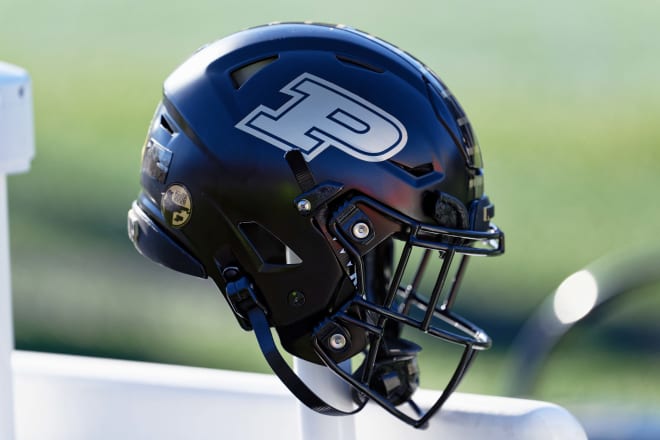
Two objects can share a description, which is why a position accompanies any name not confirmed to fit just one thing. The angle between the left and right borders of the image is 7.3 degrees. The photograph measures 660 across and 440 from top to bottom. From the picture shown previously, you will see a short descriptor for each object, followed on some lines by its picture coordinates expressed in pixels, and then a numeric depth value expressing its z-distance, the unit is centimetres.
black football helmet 397
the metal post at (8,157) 417
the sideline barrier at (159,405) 411
